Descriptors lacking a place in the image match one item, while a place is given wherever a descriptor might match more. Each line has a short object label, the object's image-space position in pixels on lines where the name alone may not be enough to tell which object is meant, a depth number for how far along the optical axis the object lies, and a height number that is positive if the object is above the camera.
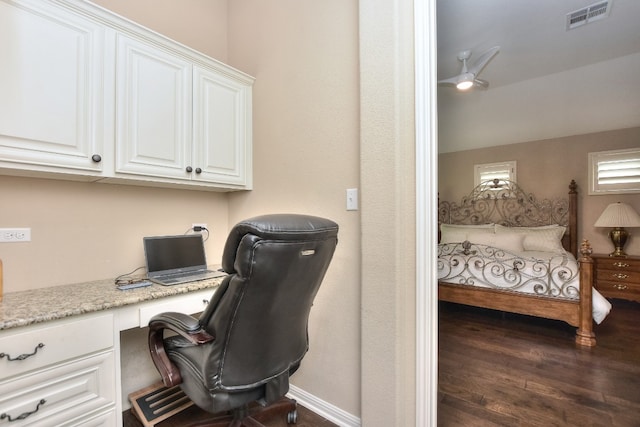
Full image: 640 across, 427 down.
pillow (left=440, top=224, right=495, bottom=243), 4.41 -0.22
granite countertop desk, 1.11 -0.37
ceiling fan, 3.19 +1.62
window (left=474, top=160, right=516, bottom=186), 4.65 +0.74
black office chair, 0.96 -0.39
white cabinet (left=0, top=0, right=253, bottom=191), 1.29 +0.63
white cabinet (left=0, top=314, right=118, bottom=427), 1.05 -0.61
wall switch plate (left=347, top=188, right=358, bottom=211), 1.60 +0.10
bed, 2.71 -0.46
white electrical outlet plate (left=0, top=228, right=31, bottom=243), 1.45 -0.08
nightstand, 3.55 -0.77
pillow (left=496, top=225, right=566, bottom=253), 3.86 -0.30
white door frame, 1.36 +0.02
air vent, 2.81 +2.03
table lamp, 3.55 -0.07
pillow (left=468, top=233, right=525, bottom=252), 3.93 -0.34
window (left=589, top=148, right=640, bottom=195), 3.80 +0.59
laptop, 1.78 -0.27
